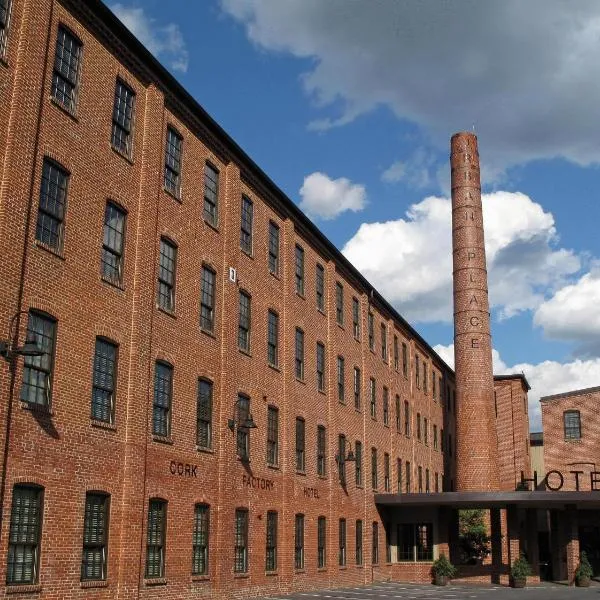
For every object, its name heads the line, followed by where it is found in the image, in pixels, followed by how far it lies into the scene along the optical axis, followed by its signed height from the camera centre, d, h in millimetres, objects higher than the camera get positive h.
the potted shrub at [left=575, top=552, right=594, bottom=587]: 37000 -2077
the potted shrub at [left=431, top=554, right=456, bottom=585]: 37156 -1961
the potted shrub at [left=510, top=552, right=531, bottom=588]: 35250 -1917
